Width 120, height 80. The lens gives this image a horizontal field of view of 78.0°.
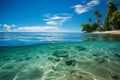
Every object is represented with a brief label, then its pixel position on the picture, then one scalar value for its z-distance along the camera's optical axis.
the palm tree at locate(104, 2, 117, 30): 33.95
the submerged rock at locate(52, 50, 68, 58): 6.37
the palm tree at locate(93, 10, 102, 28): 44.26
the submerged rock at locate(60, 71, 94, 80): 3.67
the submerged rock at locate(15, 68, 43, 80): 3.74
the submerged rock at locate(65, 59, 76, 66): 4.97
